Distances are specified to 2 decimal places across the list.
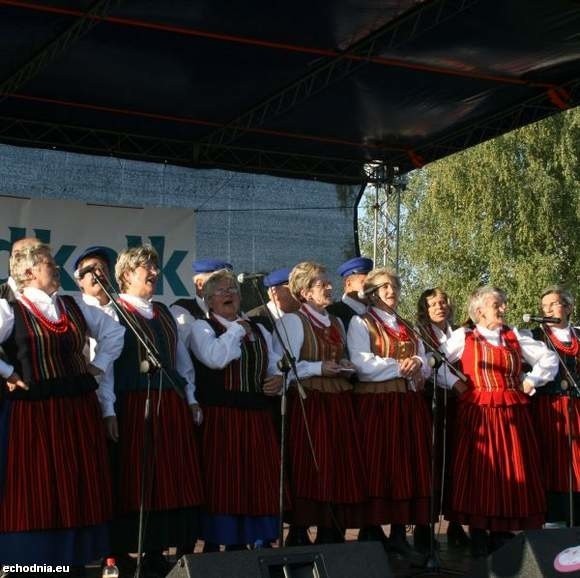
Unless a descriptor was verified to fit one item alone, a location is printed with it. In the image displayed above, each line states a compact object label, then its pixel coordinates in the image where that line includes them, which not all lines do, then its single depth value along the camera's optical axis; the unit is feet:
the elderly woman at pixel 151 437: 16.17
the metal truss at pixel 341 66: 20.83
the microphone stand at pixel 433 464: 17.20
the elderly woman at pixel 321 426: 18.31
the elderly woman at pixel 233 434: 16.89
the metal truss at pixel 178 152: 26.43
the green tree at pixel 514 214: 63.00
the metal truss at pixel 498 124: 25.25
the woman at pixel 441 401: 20.02
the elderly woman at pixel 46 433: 14.38
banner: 26.81
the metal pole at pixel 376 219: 30.78
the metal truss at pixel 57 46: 20.10
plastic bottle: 12.89
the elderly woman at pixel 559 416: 20.68
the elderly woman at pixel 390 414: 18.71
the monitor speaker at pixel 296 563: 9.93
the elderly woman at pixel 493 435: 19.19
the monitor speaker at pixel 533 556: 10.87
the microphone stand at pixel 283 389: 15.78
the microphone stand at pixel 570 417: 19.24
